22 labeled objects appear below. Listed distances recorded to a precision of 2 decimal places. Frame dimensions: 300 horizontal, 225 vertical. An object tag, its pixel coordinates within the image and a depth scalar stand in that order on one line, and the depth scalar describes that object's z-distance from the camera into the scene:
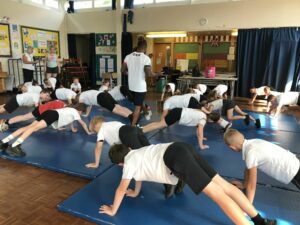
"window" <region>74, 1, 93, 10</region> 10.29
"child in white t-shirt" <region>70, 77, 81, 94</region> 7.22
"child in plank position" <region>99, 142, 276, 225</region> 1.69
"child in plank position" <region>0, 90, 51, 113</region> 4.46
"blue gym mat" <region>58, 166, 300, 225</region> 2.00
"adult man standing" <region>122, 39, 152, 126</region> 4.16
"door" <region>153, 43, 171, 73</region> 11.25
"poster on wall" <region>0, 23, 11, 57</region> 8.01
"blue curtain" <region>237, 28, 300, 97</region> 7.27
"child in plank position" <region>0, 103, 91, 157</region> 3.23
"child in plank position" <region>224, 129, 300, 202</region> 2.04
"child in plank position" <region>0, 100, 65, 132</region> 3.77
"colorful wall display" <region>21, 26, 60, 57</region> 8.80
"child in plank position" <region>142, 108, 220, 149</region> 3.49
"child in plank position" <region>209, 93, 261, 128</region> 4.67
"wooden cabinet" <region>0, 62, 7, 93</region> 7.89
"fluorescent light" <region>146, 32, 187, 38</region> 9.53
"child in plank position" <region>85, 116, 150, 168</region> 2.53
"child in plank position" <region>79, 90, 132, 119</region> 4.65
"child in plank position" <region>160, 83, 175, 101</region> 6.50
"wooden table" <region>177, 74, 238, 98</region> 7.63
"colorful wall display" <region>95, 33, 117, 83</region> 9.95
